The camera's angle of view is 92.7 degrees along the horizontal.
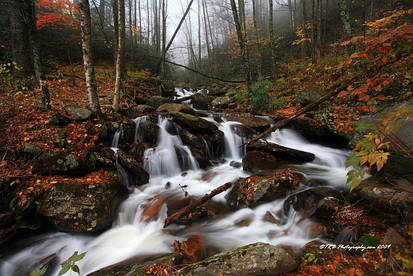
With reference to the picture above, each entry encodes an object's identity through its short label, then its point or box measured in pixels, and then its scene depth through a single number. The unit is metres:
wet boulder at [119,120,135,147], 6.47
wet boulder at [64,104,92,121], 6.23
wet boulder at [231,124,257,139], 7.86
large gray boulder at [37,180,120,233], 3.90
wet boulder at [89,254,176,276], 2.89
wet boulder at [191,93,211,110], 12.96
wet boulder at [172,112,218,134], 7.54
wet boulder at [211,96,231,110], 12.54
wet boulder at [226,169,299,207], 4.24
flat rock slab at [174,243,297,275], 2.25
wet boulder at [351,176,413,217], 2.89
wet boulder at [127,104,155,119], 8.14
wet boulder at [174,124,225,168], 6.92
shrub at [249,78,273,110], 9.87
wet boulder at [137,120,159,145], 7.05
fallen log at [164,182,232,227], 4.18
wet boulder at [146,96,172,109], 10.73
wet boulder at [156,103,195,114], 9.10
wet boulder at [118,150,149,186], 5.66
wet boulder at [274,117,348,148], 6.81
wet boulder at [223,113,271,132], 8.11
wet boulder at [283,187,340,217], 3.78
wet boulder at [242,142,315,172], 5.74
